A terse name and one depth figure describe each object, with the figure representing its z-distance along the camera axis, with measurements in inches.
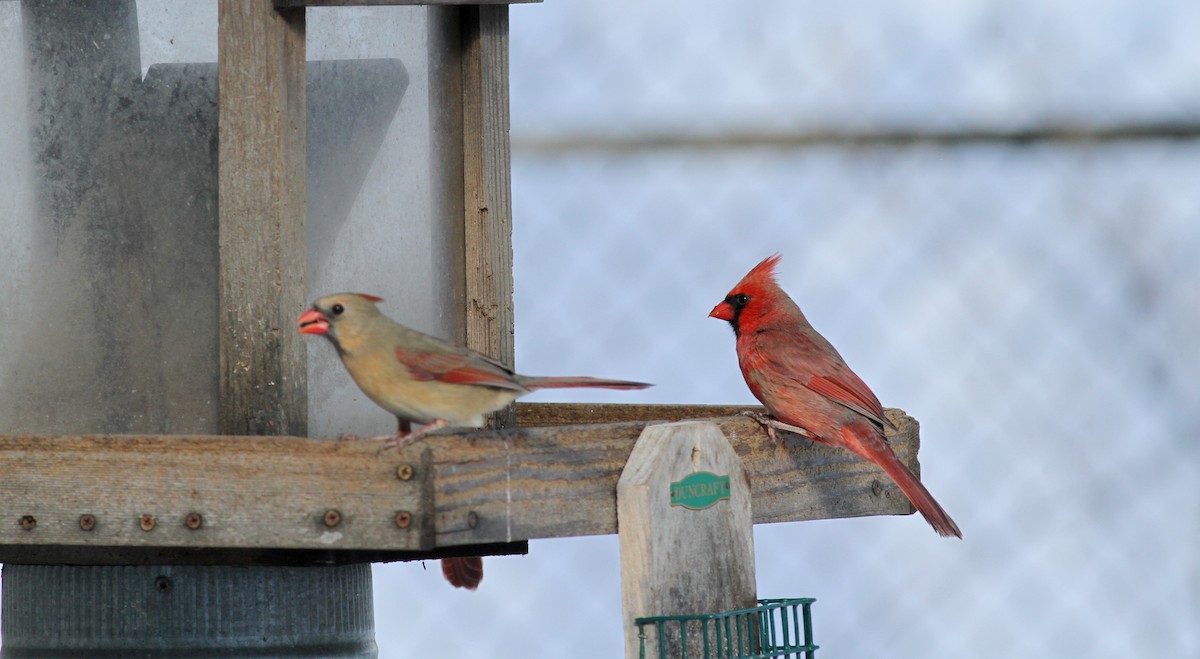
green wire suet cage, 186.4
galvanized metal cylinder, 212.1
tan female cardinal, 187.9
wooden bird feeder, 168.1
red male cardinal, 229.9
